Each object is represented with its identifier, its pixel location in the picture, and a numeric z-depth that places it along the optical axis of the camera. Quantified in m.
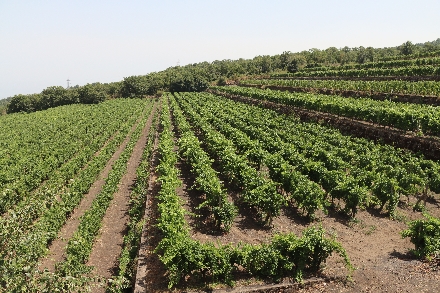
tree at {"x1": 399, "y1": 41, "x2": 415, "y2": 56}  85.06
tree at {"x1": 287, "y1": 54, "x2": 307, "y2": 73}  97.03
